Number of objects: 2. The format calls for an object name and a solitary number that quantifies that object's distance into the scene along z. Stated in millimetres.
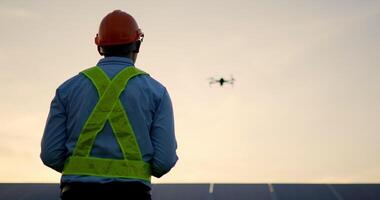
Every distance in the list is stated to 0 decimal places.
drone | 36497
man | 4055
